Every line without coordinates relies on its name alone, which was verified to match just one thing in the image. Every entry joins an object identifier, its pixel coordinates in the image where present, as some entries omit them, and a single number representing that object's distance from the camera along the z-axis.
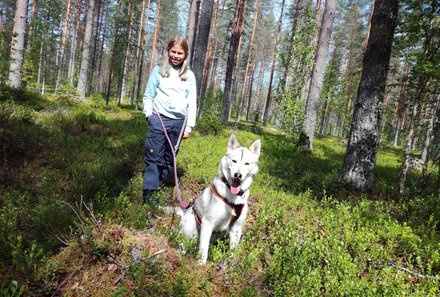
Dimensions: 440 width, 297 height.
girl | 4.53
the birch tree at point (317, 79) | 12.04
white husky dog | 3.50
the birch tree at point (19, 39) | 11.56
